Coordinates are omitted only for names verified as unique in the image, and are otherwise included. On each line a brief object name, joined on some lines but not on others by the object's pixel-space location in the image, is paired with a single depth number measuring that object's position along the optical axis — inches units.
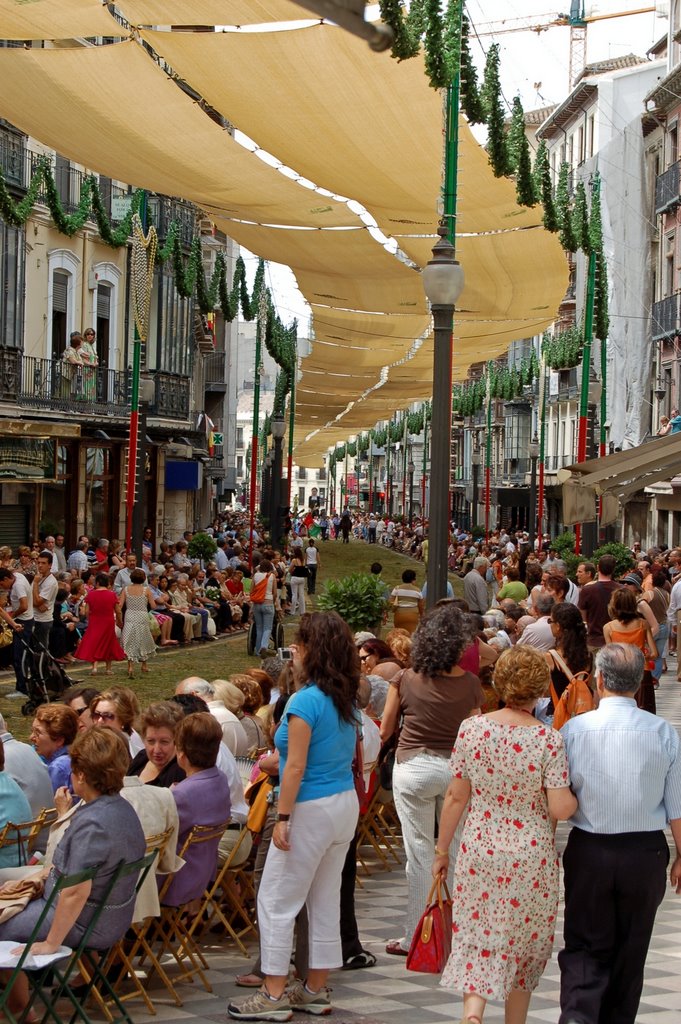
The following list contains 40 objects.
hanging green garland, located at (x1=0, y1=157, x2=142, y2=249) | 1081.4
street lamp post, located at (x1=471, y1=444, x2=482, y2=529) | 3692.2
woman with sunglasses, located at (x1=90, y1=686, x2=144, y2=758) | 326.3
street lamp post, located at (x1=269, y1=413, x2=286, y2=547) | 1450.5
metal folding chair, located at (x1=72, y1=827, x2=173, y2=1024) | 238.1
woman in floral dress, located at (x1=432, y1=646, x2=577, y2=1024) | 226.8
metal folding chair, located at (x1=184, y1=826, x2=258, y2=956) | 301.7
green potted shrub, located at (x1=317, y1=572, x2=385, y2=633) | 738.8
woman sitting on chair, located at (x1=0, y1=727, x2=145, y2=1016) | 236.4
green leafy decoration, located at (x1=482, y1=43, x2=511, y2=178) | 591.5
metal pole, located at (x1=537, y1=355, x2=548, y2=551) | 1604.8
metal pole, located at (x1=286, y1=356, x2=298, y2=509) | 1823.8
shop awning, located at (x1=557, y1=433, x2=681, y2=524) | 639.1
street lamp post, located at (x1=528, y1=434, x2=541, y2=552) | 2154.3
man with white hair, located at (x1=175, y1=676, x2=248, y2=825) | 312.7
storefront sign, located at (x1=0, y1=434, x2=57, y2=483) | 1202.0
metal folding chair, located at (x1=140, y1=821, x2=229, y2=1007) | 275.4
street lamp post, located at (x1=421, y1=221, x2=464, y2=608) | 476.1
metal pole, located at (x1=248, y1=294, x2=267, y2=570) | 1436.6
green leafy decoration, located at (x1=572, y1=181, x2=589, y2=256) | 906.1
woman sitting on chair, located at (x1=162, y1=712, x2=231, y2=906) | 282.8
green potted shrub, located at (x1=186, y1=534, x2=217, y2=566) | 1323.8
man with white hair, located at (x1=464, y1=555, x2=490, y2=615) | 896.3
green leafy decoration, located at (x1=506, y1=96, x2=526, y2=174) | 656.1
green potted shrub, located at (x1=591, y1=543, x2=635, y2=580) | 1092.5
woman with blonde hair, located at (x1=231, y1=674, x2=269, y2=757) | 367.9
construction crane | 3972.9
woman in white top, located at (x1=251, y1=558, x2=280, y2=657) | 945.5
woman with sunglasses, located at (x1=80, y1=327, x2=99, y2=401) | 1338.6
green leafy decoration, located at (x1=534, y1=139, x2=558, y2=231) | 725.3
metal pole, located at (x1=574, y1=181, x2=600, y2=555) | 1138.7
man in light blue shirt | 224.4
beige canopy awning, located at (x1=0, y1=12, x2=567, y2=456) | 527.8
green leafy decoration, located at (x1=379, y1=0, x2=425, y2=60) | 476.7
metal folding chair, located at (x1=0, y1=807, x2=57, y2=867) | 261.7
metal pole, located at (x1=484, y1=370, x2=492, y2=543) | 2171.5
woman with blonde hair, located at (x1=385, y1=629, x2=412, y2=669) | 413.4
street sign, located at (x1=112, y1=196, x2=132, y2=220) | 1425.9
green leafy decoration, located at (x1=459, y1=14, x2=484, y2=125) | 534.0
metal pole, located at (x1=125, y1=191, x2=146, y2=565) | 957.8
